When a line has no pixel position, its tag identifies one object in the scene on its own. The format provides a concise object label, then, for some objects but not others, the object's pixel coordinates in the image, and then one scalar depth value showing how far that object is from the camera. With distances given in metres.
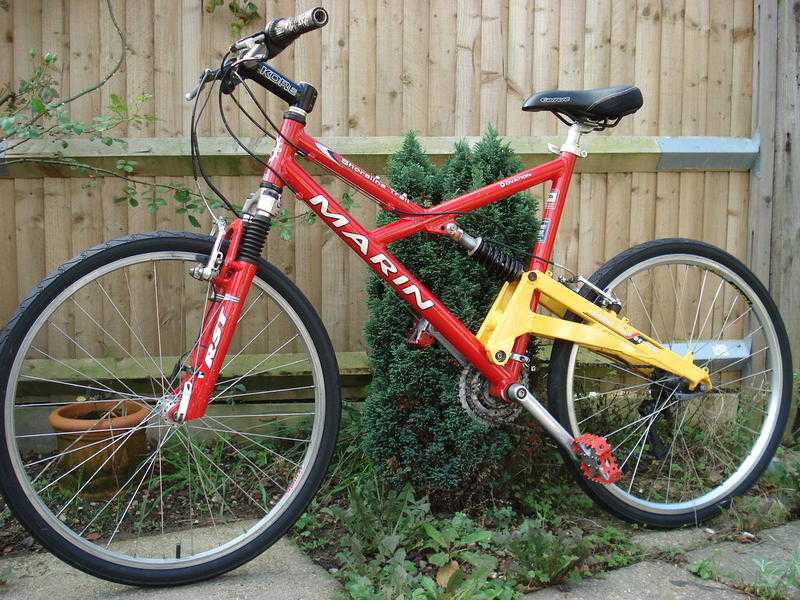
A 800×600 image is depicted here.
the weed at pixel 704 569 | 2.33
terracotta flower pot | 2.85
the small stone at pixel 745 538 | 2.64
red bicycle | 2.14
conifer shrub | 2.63
